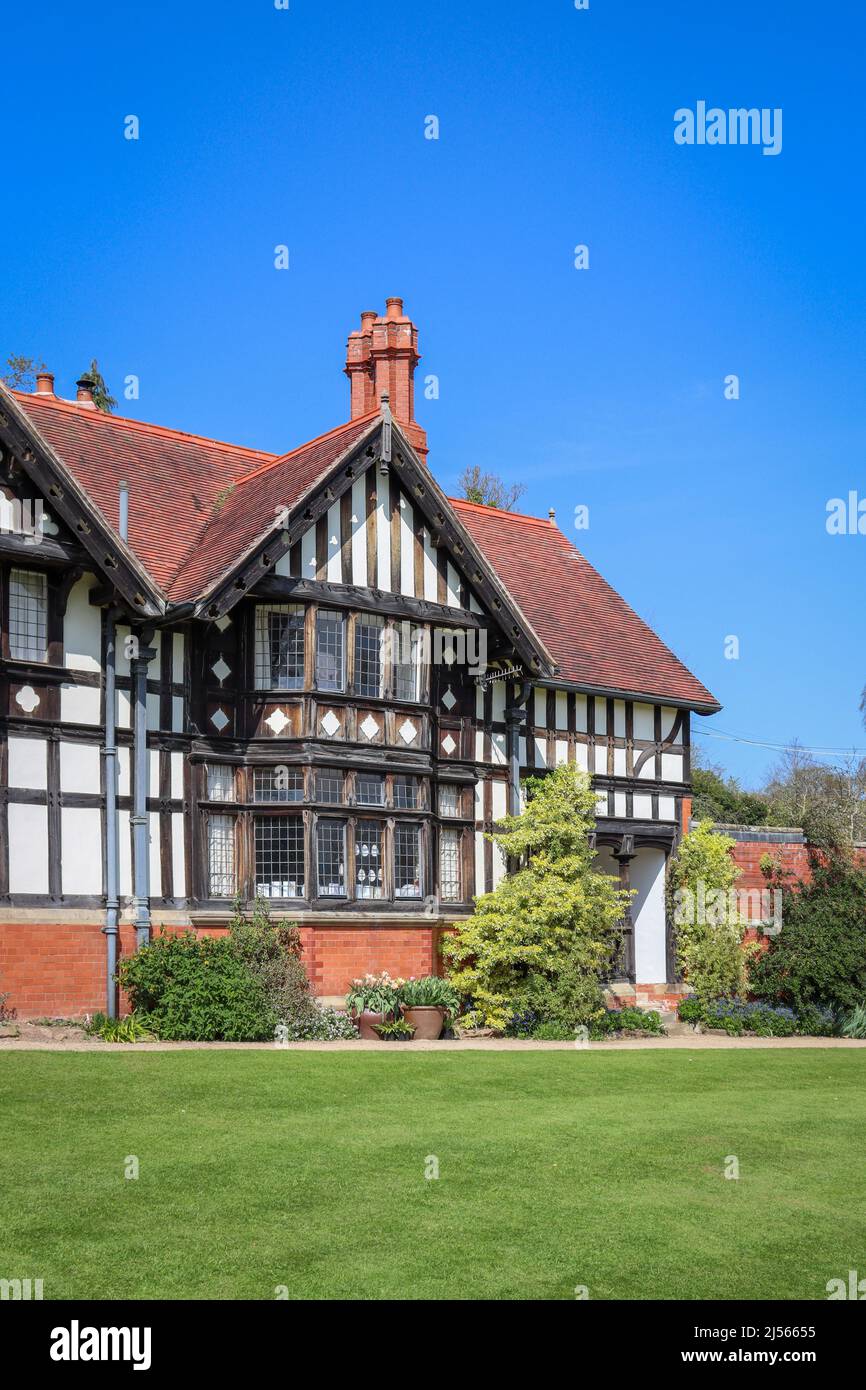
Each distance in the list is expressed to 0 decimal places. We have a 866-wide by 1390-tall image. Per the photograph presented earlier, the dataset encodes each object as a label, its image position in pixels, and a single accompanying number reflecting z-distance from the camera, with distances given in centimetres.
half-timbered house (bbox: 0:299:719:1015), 2028
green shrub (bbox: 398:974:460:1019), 2206
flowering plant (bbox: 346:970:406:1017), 2180
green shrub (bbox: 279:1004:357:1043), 2094
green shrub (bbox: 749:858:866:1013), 2627
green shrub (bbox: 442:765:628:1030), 2319
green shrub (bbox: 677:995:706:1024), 2609
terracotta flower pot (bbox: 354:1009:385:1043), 2148
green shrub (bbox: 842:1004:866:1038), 2556
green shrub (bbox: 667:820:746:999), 2758
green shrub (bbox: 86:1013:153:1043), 1933
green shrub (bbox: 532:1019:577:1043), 2262
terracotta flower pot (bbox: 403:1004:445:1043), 2194
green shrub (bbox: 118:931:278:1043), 1992
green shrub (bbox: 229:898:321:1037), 2098
